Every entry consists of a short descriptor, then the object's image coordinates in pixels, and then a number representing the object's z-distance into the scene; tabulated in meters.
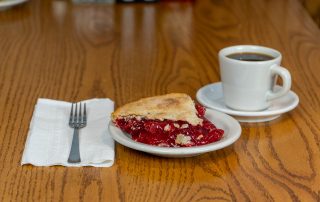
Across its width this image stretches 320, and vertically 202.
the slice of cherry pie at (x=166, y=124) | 0.89
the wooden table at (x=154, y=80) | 0.84
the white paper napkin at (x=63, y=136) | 0.90
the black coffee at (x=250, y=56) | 1.08
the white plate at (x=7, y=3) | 1.62
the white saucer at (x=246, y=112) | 1.03
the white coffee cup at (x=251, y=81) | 1.03
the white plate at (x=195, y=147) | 0.87
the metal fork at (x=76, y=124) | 0.90
